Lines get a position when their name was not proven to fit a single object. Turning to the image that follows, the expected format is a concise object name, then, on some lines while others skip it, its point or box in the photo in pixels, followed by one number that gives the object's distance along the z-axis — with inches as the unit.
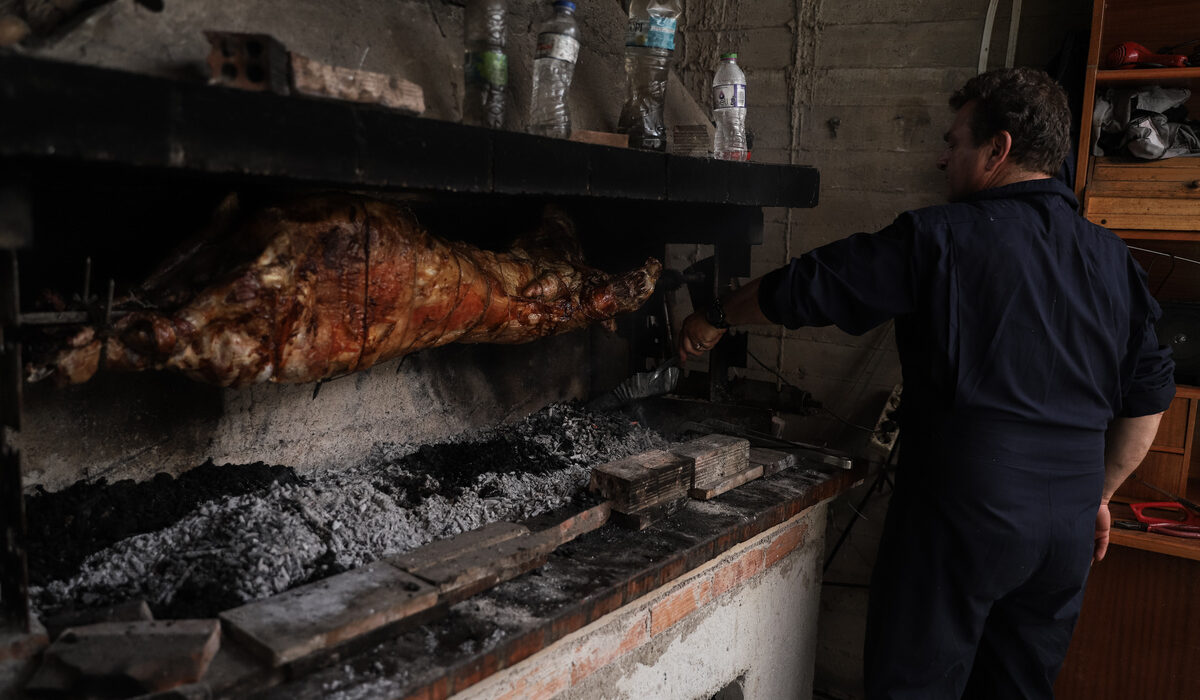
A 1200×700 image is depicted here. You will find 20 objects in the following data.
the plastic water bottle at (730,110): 116.4
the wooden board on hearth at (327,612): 60.9
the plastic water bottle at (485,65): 88.8
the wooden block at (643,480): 92.0
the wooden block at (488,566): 72.3
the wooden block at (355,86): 59.1
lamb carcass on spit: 69.6
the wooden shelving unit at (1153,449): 120.3
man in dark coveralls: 92.4
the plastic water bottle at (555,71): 93.4
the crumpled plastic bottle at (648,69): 105.0
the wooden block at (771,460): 115.6
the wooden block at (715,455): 103.1
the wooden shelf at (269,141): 45.8
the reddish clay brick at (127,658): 56.1
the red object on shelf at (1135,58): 120.3
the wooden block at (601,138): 91.6
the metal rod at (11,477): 55.3
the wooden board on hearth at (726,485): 102.4
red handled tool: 122.4
